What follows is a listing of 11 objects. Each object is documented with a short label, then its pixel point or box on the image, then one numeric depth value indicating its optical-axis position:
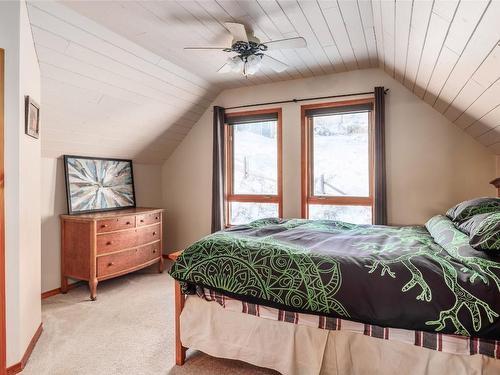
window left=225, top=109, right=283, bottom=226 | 4.09
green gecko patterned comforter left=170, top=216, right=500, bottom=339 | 1.38
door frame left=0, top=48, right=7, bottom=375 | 1.84
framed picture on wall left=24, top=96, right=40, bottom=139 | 2.04
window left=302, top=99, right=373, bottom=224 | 3.62
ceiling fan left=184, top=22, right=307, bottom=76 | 2.25
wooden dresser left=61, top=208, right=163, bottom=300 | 3.17
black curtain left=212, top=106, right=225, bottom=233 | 4.12
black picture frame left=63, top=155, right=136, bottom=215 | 3.38
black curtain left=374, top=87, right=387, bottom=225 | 3.31
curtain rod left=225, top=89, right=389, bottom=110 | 3.50
